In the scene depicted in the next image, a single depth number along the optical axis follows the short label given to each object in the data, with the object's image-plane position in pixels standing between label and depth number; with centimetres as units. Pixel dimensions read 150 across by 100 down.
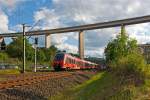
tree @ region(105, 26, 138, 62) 2899
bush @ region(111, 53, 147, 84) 696
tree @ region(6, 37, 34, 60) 5417
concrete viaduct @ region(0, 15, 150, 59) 4786
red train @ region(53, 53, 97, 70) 2780
